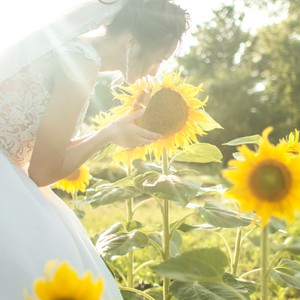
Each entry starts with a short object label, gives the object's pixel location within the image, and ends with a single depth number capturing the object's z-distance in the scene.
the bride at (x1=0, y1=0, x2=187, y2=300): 1.34
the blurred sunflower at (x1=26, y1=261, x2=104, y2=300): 0.69
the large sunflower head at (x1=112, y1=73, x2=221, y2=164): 1.62
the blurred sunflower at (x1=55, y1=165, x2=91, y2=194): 2.58
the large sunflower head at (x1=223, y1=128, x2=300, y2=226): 0.90
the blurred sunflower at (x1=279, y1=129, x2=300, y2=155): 1.33
